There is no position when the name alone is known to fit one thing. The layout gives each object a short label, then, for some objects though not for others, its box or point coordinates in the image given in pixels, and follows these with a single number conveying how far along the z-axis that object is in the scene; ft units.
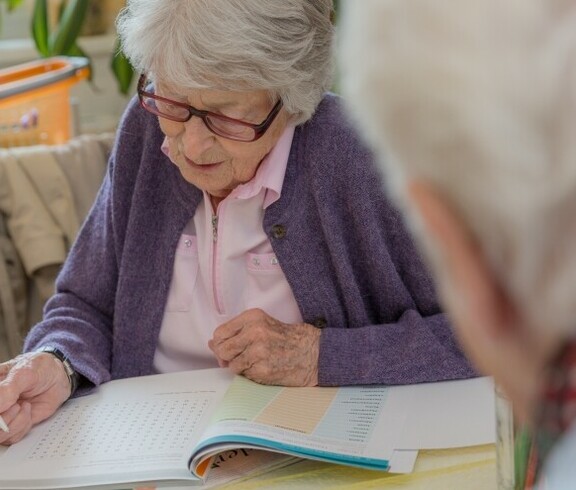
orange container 7.26
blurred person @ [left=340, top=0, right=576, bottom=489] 1.79
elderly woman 4.61
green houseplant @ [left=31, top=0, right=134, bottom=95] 9.20
